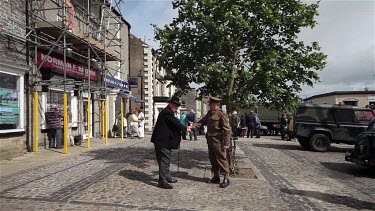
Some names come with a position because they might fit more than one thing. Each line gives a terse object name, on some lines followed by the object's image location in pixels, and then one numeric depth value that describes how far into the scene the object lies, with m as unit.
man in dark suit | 7.84
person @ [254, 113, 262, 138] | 25.31
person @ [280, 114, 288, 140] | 23.94
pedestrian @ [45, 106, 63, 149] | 13.95
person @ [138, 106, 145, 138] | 22.11
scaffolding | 12.95
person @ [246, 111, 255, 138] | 25.42
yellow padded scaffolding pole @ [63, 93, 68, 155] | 12.51
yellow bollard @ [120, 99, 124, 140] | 20.66
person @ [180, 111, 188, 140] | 21.38
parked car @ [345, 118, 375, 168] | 10.21
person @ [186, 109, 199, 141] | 21.41
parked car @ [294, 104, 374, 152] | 16.12
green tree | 9.41
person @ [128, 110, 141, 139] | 21.77
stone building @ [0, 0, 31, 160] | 11.38
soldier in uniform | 8.09
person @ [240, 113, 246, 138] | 26.25
